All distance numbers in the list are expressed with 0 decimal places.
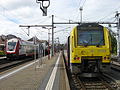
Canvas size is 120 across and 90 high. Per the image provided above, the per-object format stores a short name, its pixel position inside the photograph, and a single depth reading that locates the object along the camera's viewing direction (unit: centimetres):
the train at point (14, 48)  2792
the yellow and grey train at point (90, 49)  1042
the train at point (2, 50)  4703
